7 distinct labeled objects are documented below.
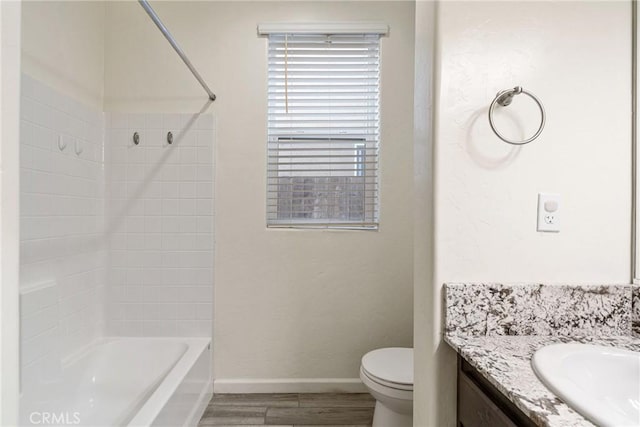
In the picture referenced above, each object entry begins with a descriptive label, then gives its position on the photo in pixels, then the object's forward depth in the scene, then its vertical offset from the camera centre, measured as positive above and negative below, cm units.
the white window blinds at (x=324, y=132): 208 +51
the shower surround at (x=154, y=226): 202 -11
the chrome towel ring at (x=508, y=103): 90 +31
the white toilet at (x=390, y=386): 141 -78
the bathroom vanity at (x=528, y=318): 87 -30
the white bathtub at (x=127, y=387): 141 -92
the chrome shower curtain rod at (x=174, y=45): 119 +74
